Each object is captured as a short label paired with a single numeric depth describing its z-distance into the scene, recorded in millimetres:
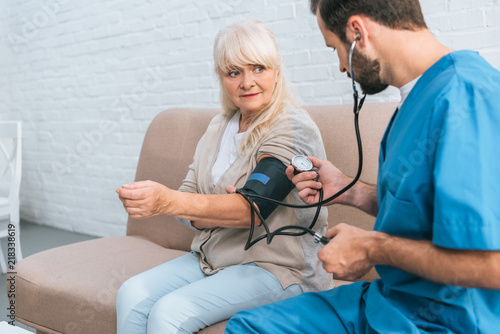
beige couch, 1507
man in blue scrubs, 697
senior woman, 1207
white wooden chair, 2781
